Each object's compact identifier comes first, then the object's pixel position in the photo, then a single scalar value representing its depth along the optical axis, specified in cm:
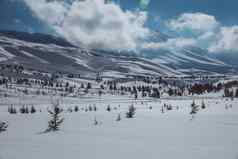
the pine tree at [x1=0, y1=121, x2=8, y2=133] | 1447
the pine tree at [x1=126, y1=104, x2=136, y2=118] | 2012
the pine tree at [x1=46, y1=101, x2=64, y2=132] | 1468
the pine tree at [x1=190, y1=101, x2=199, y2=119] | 2020
